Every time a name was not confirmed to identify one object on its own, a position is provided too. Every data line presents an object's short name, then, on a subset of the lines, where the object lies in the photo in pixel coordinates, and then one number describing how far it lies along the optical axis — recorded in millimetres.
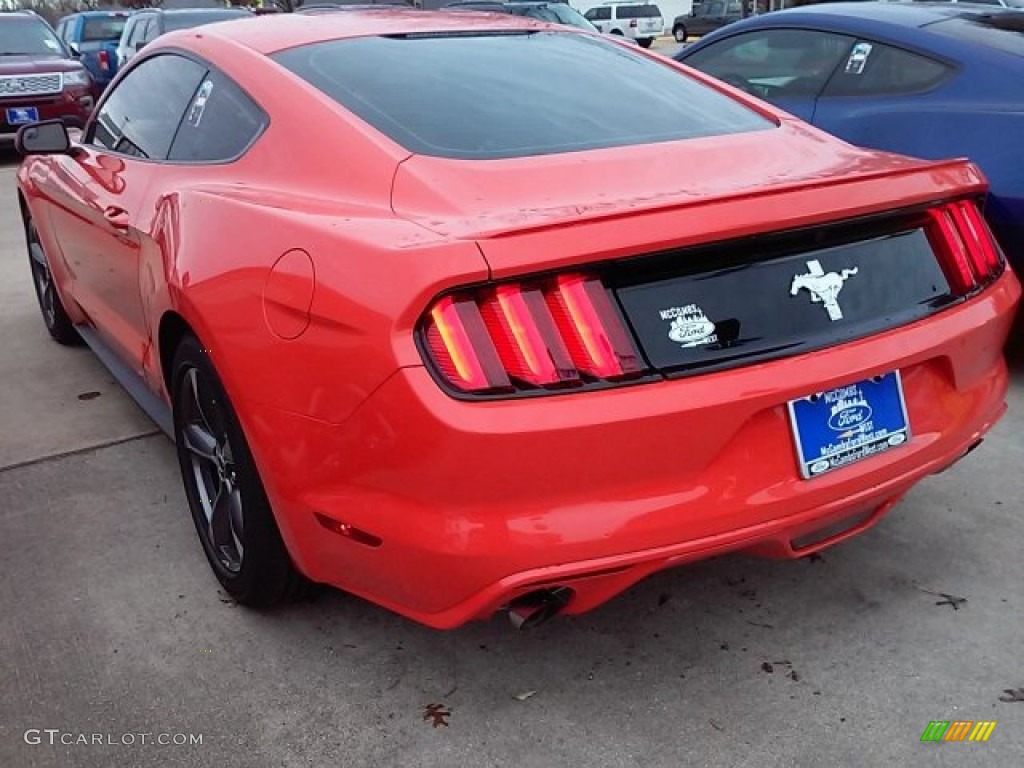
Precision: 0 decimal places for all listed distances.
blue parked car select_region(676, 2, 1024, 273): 3930
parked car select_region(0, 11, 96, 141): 11250
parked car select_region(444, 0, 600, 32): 12719
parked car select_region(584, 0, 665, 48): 32969
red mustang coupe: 1930
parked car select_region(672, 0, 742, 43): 34312
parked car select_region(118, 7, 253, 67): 12523
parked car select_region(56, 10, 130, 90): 15617
